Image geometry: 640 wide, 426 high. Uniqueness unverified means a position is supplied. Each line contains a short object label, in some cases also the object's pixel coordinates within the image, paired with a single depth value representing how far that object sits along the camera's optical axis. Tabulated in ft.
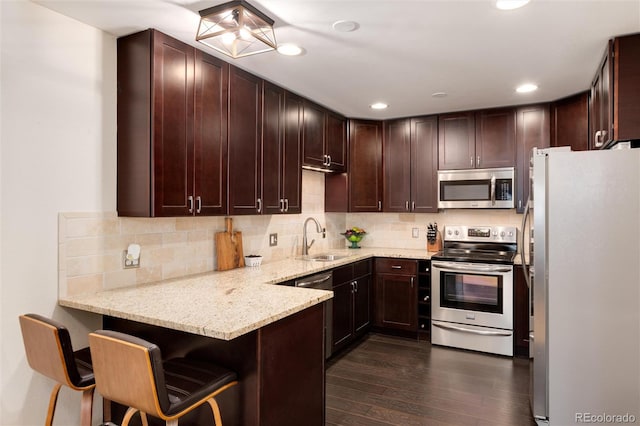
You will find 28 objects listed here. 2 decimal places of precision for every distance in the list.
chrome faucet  13.82
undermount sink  13.09
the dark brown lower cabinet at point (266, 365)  5.92
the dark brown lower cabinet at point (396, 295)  13.78
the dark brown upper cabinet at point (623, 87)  7.86
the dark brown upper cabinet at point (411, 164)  14.53
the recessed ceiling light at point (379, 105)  13.04
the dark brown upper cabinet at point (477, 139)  13.38
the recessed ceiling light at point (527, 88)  11.00
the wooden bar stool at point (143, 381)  4.70
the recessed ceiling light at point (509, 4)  6.53
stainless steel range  12.32
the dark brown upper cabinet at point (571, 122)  11.63
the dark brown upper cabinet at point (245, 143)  9.39
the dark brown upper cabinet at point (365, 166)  15.15
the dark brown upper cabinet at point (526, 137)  12.84
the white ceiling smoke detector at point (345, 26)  7.30
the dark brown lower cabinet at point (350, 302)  12.00
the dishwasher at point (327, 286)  10.66
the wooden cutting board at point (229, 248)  10.21
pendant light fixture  6.54
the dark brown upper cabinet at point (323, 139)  12.52
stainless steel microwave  13.32
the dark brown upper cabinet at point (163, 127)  7.57
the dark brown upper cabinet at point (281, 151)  10.58
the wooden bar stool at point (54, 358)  5.56
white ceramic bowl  10.85
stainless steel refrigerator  7.26
